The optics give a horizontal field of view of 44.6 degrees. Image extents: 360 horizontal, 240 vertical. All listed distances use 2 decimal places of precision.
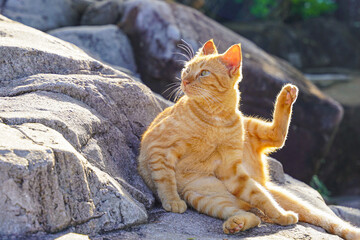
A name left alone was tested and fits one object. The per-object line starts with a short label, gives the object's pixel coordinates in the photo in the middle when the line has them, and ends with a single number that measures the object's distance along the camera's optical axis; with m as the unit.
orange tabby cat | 3.44
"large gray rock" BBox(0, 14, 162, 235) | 2.38
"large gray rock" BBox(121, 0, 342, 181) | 6.52
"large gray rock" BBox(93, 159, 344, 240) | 2.75
